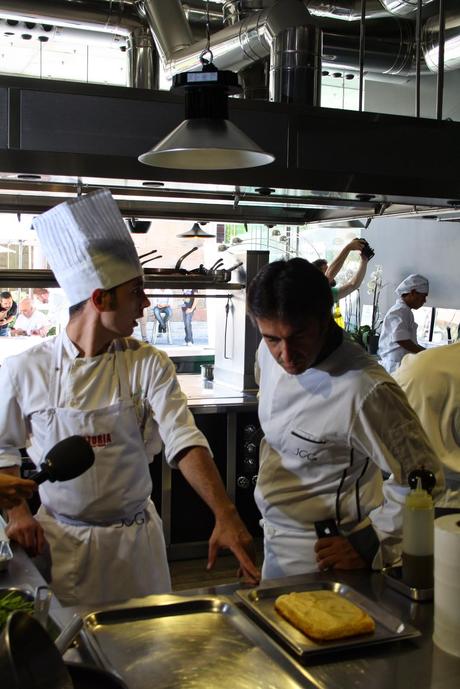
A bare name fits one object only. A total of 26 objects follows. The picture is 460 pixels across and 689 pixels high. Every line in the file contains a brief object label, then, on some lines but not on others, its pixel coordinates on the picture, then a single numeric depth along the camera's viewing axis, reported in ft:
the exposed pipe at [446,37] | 14.90
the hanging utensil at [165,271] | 15.25
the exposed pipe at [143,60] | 13.44
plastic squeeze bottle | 5.40
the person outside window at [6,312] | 25.12
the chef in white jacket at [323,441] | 6.05
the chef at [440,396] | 7.59
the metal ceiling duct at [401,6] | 14.34
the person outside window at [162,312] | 26.49
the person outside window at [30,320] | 26.43
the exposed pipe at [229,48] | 12.16
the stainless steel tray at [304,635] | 4.61
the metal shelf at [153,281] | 13.57
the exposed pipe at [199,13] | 15.16
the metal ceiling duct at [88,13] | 13.67
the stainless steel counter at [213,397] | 14.88
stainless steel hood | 7.28
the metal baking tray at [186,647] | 4.33
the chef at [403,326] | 24.32
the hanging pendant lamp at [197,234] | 18.85
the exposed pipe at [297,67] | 8.74
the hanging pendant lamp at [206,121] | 5.72
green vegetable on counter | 4.76
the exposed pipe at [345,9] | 14.96
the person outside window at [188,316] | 25.30
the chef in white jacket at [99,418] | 7.11
